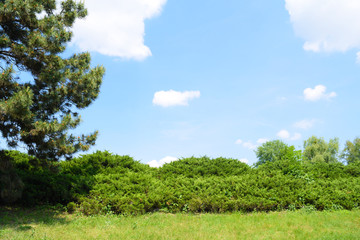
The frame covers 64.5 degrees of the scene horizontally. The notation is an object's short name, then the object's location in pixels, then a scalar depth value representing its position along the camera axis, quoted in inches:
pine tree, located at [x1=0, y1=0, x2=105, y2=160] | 355.6
